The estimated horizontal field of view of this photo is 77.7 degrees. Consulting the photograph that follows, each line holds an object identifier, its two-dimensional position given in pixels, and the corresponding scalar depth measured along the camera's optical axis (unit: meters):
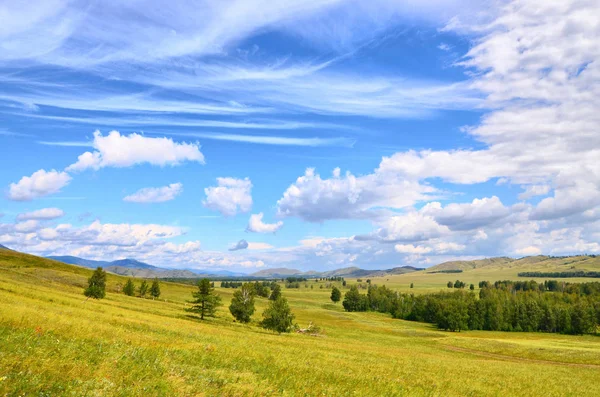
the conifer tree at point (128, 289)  105.06
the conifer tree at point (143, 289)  110.31
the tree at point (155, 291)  111.69
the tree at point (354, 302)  177.38
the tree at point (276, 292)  153.38
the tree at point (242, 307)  73.25
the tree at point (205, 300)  67.78
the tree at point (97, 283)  63.46
